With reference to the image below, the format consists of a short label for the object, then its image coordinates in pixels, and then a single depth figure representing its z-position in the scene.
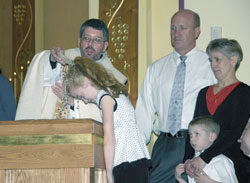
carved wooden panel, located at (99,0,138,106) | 5.57
